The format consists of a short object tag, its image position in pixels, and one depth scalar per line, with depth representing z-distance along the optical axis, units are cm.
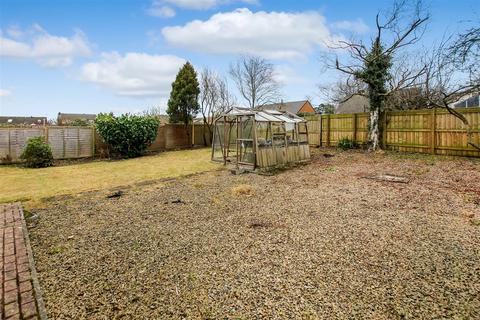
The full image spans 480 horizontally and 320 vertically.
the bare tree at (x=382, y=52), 1228
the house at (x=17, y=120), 4337
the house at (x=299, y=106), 4506
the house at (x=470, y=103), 1822
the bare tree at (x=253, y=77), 2634
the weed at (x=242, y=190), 661
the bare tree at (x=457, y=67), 636
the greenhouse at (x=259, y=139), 984
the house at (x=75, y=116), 4010
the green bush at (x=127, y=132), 1379
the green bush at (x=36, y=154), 1151
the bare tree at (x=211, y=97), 2011
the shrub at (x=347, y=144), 1413
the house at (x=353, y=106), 2612
